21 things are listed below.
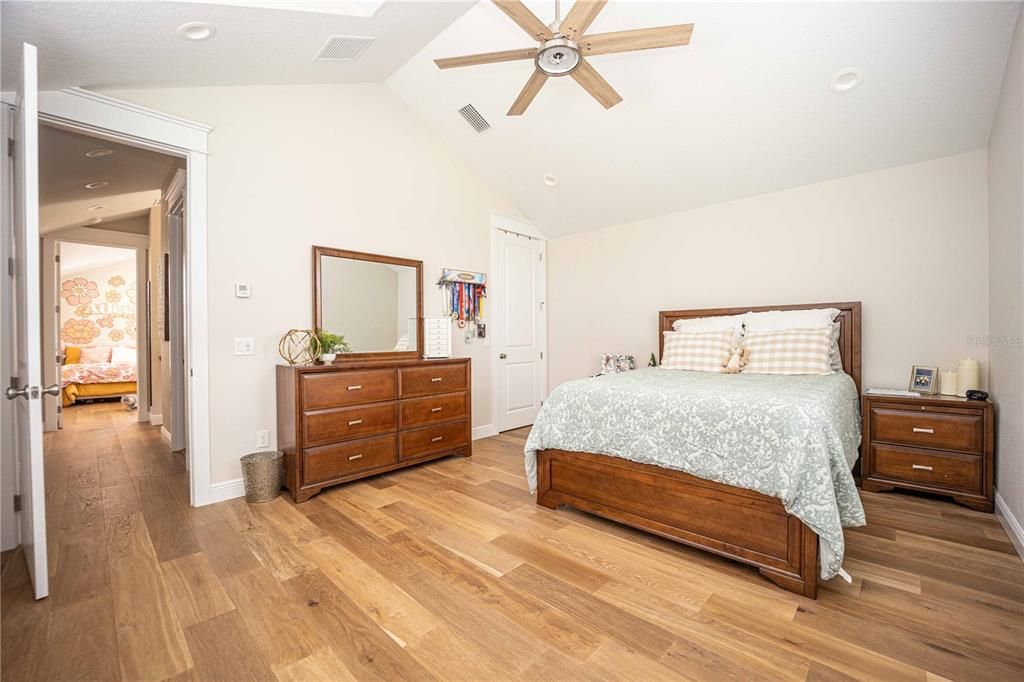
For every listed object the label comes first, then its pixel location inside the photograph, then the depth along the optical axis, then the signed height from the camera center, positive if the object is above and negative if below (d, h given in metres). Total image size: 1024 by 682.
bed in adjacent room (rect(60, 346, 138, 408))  7.08 -0.56
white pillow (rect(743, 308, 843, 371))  3.41 +0.10
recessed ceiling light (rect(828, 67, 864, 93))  2.75 +1.59
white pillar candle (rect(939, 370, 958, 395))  3.00 -0.33
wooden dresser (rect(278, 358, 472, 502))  2.99 -0.60
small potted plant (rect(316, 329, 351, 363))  3.31 -0.05
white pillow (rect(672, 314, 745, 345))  3.74 +0.09
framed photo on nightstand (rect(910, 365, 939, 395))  3.12 -0.33
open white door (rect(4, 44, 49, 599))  1.66 +0.09
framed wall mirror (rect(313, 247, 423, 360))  3.52 +0.30
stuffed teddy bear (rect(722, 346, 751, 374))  3.40 -0.20
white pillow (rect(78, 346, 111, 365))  7.99 -0.30
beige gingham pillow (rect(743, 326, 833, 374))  3.21 -0.13
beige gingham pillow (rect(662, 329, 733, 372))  3.52 -0.13
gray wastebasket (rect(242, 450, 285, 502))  2.96 -0.92
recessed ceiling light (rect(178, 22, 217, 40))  2.17 +1.52
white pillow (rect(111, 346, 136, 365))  8.10 -0.29
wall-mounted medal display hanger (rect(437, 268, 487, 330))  4.41 +0.42
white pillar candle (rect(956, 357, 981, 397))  2.93 -0.28
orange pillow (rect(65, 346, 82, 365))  7.85 -0.28
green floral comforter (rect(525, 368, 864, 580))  1.81 -0.47
